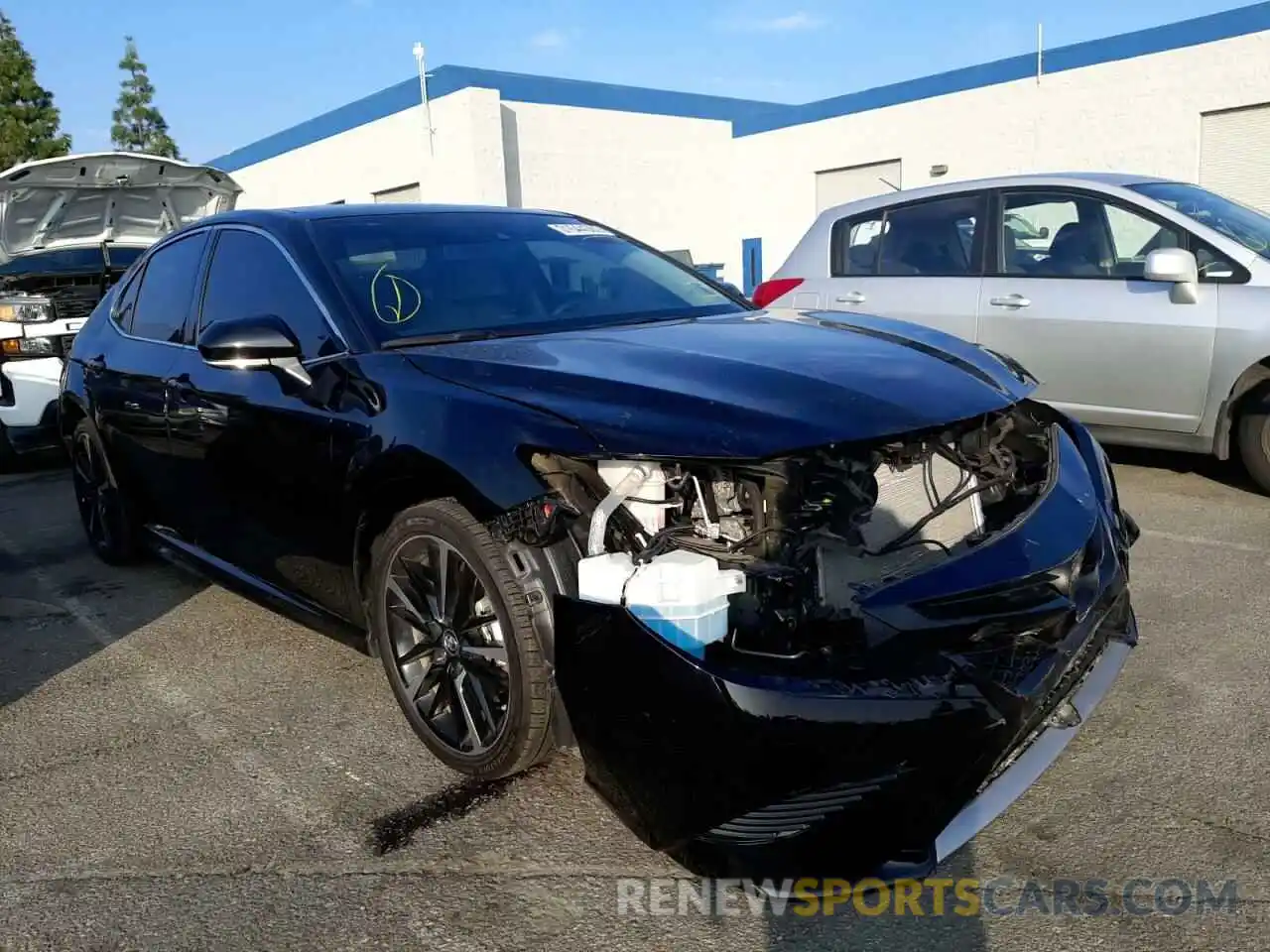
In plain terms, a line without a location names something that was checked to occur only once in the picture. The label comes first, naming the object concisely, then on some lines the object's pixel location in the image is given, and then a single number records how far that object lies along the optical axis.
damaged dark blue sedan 2.13
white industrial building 13.59
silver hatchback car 5.39
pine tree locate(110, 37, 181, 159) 48.19
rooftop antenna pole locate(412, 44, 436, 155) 18.31
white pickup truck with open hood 7.33
